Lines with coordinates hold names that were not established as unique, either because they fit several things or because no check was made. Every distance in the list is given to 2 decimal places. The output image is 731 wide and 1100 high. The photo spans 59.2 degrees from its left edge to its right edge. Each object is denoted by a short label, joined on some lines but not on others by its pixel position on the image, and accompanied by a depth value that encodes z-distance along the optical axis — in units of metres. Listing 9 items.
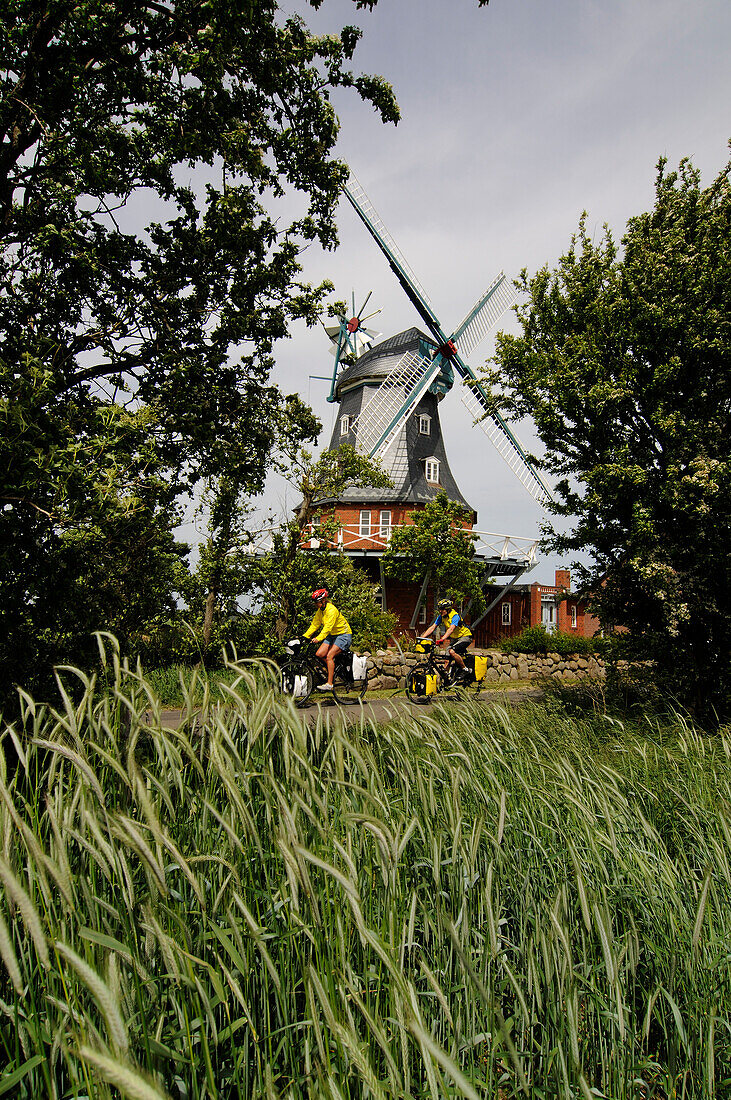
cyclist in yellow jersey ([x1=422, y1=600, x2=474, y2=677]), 11.80
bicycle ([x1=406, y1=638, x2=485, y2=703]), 11.51
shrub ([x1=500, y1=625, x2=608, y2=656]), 20.97
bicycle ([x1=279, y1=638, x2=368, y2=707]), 9.49
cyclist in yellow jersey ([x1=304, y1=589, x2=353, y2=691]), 9.25
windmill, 28.22
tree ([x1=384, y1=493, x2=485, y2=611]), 20.06
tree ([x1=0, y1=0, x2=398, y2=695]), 4.31
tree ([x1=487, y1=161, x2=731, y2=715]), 6.93
